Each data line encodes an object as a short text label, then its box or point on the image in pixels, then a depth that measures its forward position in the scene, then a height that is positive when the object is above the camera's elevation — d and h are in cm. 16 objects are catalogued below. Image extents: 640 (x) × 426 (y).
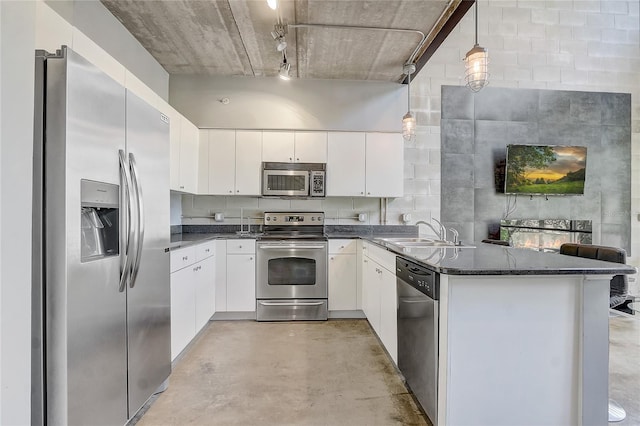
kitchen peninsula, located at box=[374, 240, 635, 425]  143 -62
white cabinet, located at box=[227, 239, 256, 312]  335 -72
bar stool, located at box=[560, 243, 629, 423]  182 -48
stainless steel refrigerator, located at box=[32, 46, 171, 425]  118 -16
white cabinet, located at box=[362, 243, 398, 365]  224 -70
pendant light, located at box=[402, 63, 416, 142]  279 +79
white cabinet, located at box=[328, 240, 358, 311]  344 -71
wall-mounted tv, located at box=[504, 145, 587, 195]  389 +57
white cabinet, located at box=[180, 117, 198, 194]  313 +60
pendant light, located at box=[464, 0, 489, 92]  188 +92
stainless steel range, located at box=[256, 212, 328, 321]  336 -73
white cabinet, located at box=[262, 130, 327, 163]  362 +78
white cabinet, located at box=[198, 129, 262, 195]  357 +58
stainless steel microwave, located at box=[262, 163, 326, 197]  358 +37
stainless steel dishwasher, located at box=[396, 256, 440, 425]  153 -66
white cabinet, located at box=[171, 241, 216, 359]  229 -69
